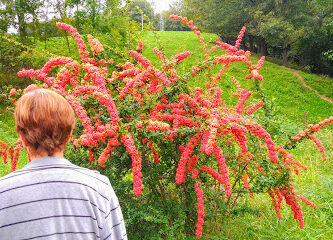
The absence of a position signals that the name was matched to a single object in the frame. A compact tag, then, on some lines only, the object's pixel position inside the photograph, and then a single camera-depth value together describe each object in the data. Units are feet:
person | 4.45
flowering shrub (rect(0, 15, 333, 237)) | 7.89
